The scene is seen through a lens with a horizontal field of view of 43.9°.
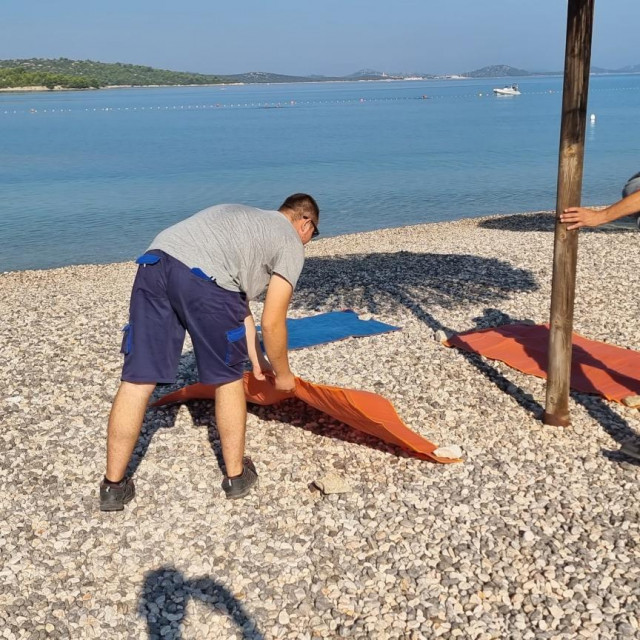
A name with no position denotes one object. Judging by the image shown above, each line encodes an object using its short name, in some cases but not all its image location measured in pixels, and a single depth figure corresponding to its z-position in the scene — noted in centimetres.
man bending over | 421
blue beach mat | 788
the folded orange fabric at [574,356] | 630
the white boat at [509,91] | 14518
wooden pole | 504
